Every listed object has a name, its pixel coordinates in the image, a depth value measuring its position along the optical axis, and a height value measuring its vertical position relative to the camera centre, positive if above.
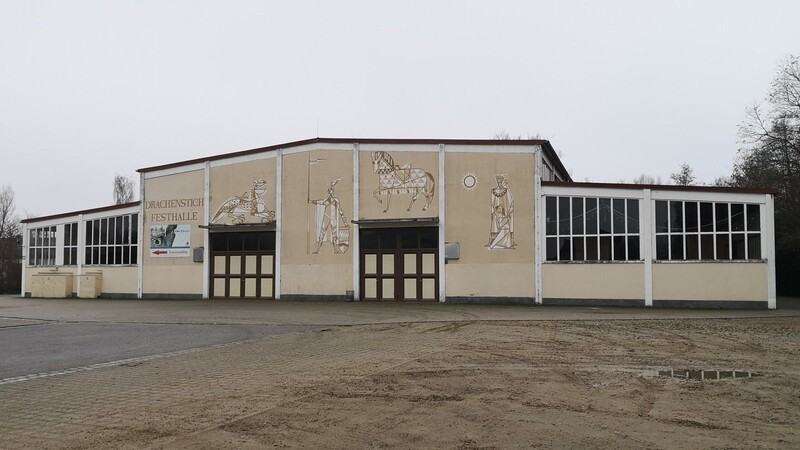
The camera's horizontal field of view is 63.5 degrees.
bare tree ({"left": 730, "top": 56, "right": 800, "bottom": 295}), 35.59 +4.84
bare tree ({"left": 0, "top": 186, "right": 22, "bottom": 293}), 51.56 -0.81
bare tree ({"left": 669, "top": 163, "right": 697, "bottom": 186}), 59.75 +7.15
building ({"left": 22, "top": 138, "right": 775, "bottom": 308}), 23.92 +0.91
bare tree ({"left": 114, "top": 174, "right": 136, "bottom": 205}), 84.19 +8.54
